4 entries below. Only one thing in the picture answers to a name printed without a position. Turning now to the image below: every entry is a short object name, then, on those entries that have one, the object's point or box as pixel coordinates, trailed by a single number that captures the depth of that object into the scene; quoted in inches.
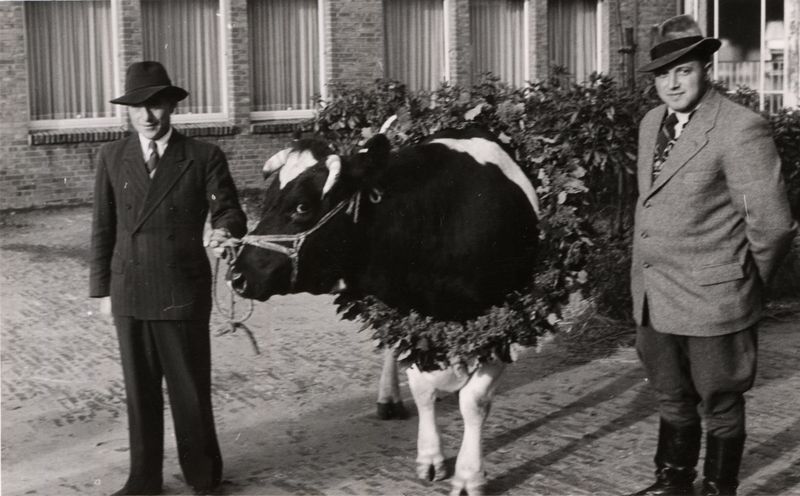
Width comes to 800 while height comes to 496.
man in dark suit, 227.6
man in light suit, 197.6
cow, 209.2
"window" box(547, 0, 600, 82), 810.8
